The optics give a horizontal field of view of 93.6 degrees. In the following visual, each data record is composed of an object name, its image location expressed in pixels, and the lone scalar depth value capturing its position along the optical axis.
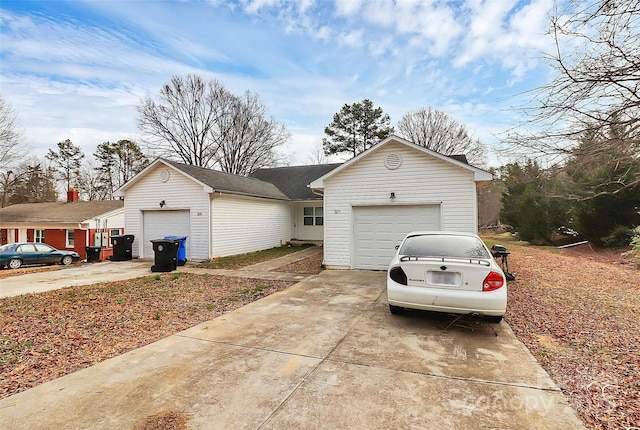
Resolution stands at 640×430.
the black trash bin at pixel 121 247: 12.95
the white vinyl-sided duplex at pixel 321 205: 8.91
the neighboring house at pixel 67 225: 18.33
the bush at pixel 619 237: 13.72
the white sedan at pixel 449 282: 4.16
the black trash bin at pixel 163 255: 10.37
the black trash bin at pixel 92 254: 13.84
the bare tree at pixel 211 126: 27.60
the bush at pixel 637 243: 10.89
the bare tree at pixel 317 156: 32.62
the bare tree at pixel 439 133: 29.92
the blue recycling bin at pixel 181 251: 11.87
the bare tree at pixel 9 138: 18.95
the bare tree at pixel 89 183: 30.39
